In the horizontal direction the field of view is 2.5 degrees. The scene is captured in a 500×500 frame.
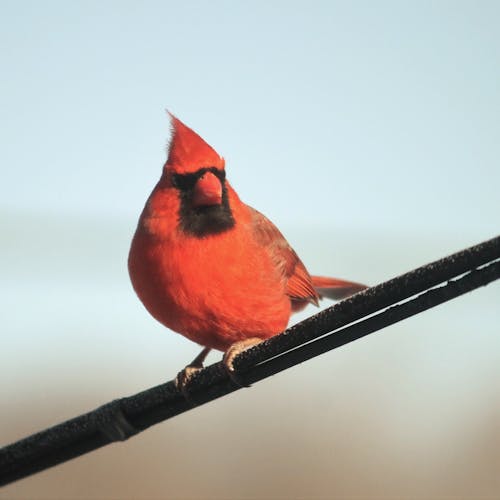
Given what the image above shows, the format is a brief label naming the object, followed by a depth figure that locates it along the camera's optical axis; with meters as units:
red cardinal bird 5.74
